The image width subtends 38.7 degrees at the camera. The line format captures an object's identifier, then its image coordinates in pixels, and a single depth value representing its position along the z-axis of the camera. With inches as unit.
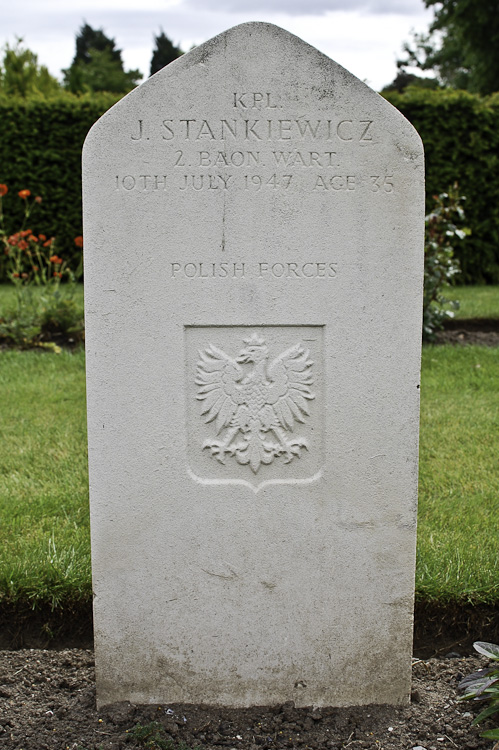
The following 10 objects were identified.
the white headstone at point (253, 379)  85.4
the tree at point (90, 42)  1786.4
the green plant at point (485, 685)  88.7
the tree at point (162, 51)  1430.9
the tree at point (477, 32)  749.9
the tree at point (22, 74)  598.9
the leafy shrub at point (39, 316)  270.8
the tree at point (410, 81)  763.4
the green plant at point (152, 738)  87.2
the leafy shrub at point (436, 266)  278.8
